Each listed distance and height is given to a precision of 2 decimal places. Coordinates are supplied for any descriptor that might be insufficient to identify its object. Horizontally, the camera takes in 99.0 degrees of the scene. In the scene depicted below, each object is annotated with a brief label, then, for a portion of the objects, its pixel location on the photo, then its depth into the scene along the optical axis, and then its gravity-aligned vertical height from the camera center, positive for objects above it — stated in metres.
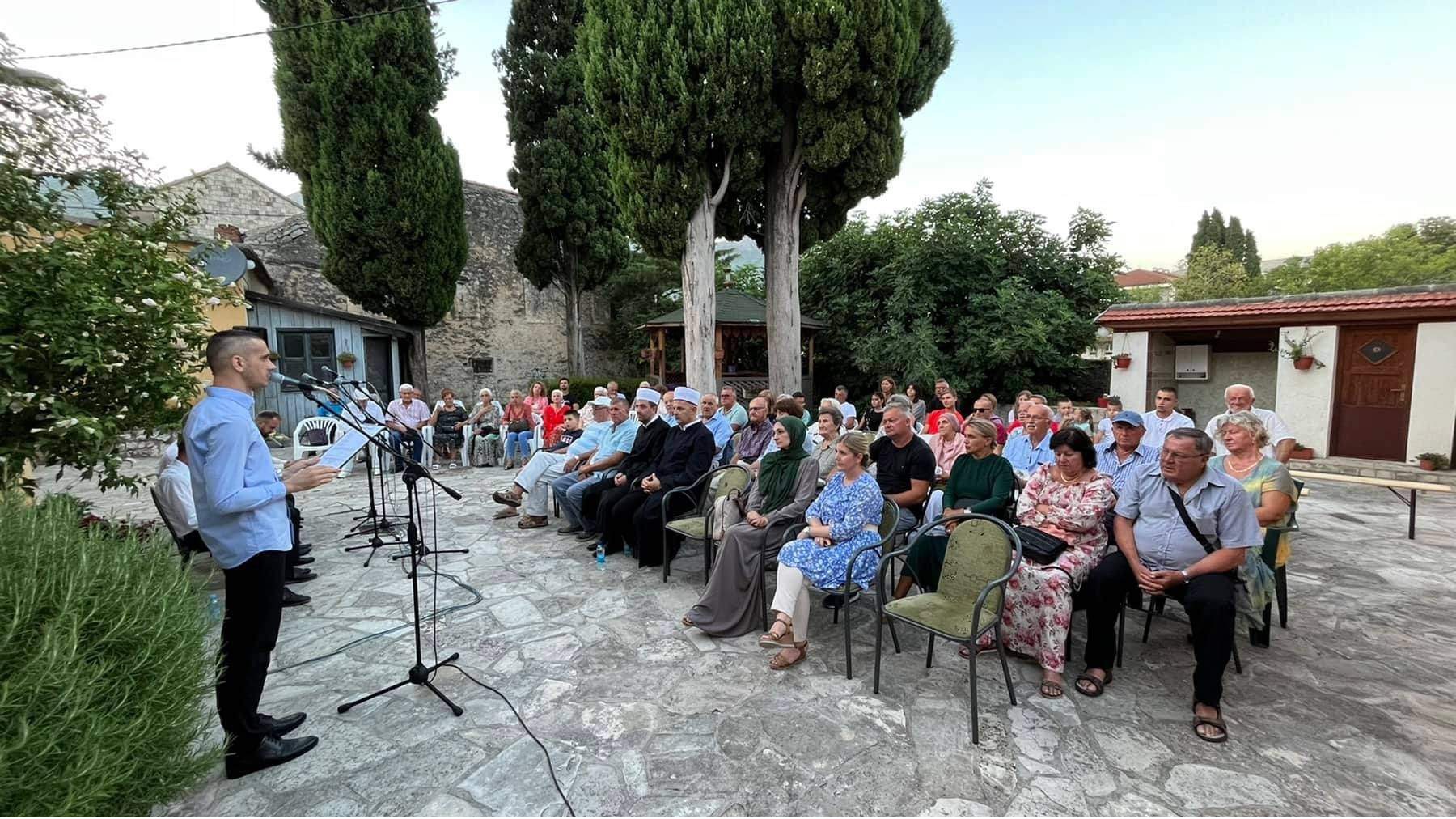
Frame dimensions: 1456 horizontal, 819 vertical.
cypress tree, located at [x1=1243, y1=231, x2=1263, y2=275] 42.66 +7.75
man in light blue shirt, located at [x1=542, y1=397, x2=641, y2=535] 6.36 -1.07
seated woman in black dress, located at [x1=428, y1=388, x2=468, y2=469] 10.64 -1.06
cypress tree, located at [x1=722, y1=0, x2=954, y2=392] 8.98 +3.78
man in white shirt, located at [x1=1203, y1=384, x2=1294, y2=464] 5.00 -0.56
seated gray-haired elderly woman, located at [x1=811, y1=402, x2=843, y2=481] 4.91 -0.62
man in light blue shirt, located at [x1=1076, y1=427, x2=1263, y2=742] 2.90 -1.00
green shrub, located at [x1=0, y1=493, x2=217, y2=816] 1.59 -0.89
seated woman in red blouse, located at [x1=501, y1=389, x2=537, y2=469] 10.49 -1.08
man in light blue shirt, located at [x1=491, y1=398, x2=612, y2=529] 6.72 -1.20
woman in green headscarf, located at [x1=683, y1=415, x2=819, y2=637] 3.97 -1.14
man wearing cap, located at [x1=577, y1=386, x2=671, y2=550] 5.84 -1.00
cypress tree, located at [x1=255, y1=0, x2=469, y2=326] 12.23 +4.53
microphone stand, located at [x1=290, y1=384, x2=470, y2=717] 3.06 -0.92
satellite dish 7.80 +1.28
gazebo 14.77 +0.62
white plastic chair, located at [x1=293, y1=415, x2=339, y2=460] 9.28 -1.02
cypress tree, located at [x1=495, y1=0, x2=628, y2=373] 15.53 +5.49
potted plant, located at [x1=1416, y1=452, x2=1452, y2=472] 9.30 -1.50
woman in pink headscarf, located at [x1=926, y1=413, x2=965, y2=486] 5.80 -0.80
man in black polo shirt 4.54 -0.79
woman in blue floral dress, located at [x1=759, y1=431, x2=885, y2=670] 3.61 -1.09
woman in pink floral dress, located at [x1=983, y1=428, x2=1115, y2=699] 3.24 -1.07
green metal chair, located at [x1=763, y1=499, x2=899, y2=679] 3.36 -1.12
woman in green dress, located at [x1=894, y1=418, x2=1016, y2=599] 4.06 -0.87
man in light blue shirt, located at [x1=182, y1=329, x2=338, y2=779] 2.35 -0.59
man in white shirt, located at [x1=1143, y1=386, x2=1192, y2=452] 6.19 -0.57
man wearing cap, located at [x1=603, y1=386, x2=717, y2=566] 5.27 -1.03
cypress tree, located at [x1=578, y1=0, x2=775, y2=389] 8.96 +3.82
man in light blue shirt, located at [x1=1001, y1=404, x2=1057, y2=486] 5.44 -0.77
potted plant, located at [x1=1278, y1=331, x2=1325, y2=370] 10.49 +0.15
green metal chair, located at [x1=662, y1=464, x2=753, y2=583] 4.70 -1.12
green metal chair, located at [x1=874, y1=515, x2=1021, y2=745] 2.95 -1.16
